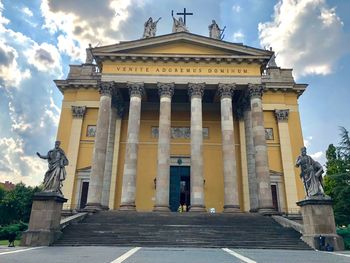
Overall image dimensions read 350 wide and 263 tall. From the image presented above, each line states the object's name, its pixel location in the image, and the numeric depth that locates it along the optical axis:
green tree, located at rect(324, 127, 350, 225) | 25.23
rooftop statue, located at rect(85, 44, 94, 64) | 29.59
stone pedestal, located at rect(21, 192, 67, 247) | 12.95
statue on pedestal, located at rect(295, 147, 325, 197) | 14.19
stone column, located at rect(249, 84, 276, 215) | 20.09
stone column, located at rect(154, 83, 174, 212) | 19.72
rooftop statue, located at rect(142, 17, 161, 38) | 27.07
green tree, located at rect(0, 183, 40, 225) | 41.45
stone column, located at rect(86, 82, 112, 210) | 20.17
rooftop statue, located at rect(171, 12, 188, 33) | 26.80
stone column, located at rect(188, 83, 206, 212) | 19.80
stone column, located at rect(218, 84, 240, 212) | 20.14
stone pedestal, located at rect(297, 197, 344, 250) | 12.86
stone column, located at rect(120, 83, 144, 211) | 19.94
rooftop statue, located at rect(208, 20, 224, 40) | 29.25
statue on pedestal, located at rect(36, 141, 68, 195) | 14.62
